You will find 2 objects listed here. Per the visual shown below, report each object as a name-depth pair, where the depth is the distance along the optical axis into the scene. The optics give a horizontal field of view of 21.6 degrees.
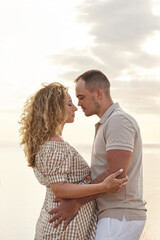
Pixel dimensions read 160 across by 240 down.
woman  2.79
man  2.79
